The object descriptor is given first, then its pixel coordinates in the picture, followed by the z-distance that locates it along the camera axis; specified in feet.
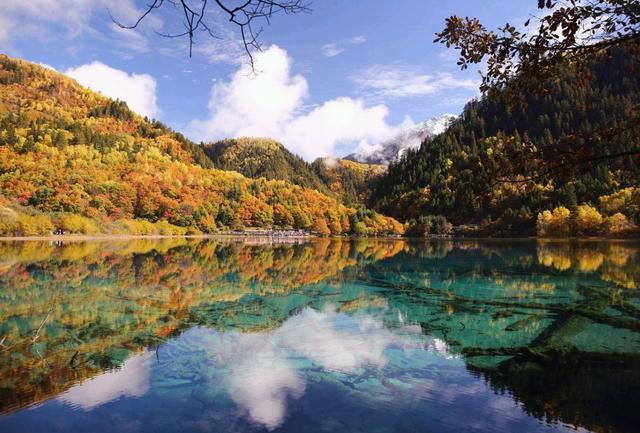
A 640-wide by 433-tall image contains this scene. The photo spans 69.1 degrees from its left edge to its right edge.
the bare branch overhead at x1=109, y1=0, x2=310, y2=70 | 12.62
